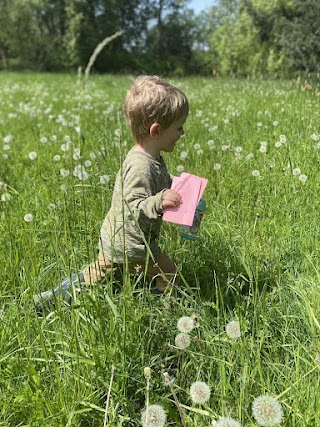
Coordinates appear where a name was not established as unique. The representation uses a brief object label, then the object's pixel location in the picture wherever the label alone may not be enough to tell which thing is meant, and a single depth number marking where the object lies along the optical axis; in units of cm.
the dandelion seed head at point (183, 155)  357
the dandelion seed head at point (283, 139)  391
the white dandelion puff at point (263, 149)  371
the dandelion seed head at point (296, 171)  319
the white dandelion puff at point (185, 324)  152
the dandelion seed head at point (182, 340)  154
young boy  201
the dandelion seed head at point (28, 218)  231
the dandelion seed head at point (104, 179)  278
